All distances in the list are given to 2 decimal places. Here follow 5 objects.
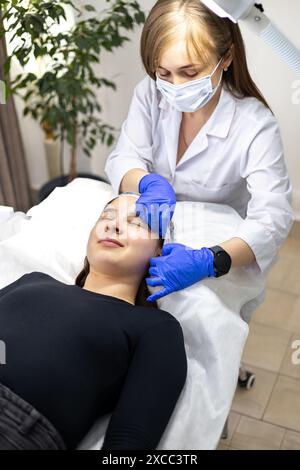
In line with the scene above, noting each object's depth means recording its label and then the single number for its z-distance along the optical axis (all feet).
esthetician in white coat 5.02
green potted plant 6.34
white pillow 5.62
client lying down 3.97
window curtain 8.83
